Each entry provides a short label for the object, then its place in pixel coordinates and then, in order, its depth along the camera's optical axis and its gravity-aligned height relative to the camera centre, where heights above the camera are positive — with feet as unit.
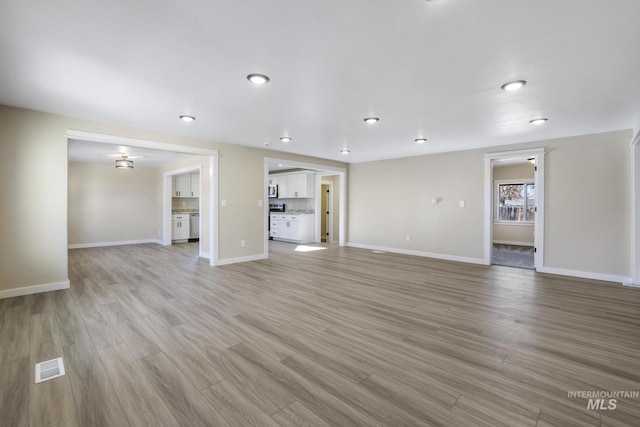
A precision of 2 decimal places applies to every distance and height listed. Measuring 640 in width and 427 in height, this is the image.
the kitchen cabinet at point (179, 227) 28.30 -1.82
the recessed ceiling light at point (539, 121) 12.68 +4.16
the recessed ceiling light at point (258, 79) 8.58 +4.09
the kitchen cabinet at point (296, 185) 29.63 +2.71
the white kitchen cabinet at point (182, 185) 29.58 +2.55
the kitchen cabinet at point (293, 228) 29.01 -1.93
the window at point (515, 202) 28.48 +0.90
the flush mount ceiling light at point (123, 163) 21.95 +3.62
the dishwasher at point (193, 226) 30.22 -1.89
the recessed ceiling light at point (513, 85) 8.87 +4.07
